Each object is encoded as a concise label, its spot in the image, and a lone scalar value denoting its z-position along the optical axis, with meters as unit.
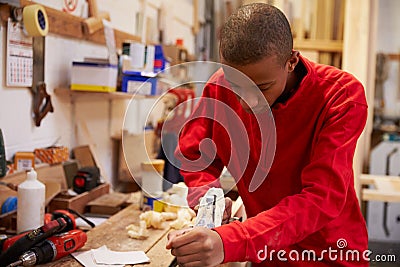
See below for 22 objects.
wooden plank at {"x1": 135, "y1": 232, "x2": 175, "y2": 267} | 1.46
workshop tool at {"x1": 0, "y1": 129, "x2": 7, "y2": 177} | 1.72
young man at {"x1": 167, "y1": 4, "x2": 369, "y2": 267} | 1.06
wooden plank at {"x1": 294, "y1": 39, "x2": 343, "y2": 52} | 3.85
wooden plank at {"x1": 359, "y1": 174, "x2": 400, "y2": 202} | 2.86
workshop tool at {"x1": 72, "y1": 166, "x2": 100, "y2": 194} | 2.21
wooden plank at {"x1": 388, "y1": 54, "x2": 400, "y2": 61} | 5.88
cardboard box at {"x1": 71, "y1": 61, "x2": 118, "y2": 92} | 2.32
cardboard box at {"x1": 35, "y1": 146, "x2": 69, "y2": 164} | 2.11
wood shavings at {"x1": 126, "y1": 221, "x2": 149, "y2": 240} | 1.70
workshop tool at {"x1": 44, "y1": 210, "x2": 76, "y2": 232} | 1.67
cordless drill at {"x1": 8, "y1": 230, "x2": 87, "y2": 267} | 1.36
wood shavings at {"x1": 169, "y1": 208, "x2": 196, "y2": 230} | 1.80
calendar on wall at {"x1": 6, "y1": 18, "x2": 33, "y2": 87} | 1.87
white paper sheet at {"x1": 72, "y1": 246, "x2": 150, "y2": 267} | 1.44
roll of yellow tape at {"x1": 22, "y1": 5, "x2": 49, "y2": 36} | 1.87
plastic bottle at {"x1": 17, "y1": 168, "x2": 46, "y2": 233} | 1.67
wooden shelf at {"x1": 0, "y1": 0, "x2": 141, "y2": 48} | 1.83
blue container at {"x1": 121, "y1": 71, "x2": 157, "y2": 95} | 2.54
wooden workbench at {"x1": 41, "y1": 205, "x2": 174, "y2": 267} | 1.48
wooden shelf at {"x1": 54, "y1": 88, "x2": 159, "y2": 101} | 2.29
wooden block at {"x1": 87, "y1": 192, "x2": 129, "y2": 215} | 2.12
